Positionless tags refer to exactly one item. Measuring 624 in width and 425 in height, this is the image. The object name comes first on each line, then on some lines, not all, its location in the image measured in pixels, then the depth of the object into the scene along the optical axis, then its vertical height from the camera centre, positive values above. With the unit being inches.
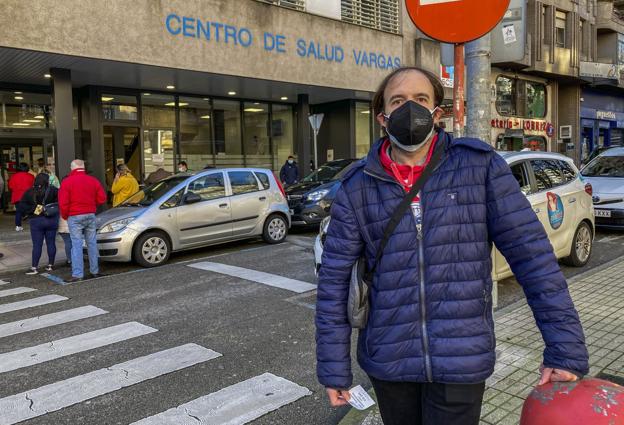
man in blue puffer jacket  76.6 -16.1
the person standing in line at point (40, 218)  353.4 -27.8
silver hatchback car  360.8 -32.0
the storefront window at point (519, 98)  1056.2 +130.0
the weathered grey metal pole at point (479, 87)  170.6 +24.1
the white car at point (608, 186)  422.3 -21.3
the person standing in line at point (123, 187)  473.4 -12.0
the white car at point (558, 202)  272.8 -22.1
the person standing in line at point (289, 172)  700.0 -4.5
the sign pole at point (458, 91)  139.3 +18.8
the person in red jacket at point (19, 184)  542.4 -7.7
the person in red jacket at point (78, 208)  334.0 -20.6
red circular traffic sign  130.4 +36.1
